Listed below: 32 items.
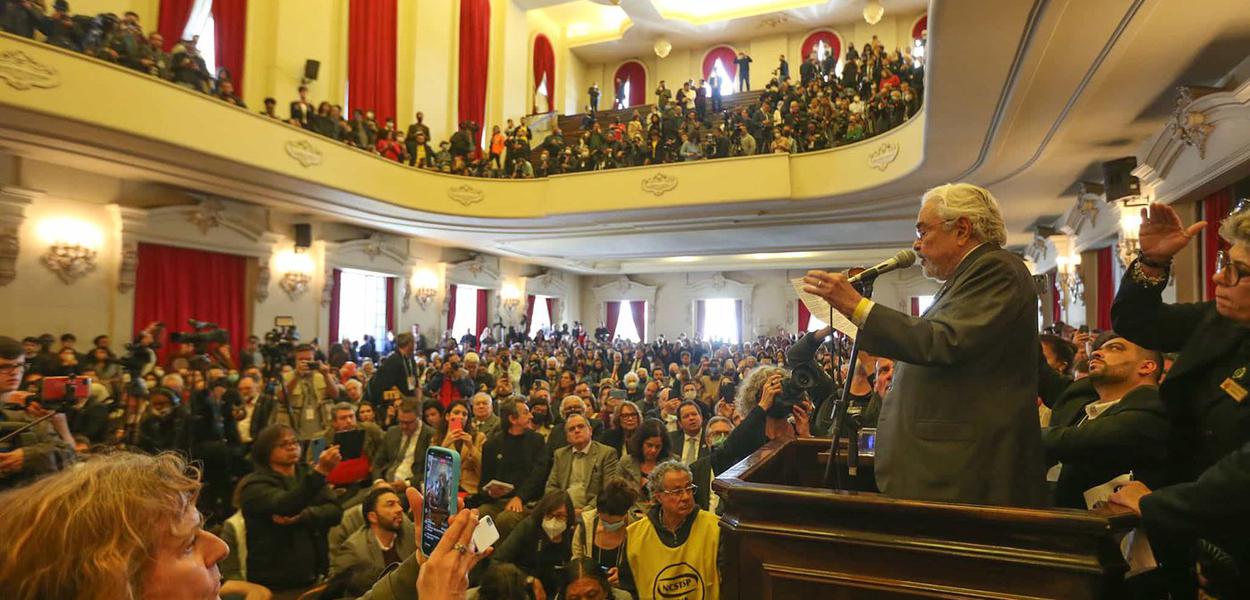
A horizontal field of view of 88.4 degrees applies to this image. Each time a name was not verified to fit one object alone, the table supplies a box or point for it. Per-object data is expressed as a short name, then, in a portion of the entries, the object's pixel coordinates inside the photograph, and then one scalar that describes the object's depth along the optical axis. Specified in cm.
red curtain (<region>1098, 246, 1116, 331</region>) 734
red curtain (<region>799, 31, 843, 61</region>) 1627
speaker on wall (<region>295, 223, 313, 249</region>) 1029
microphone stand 127
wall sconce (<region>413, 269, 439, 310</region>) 1289
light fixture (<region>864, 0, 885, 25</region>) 1473
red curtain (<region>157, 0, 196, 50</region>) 831
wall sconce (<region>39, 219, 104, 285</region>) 736
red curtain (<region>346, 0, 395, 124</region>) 1093
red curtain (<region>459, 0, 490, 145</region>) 1319
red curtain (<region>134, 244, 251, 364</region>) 841
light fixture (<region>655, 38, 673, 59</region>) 1719
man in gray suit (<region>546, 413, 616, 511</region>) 378
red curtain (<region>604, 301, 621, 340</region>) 1992
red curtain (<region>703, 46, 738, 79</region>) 1734
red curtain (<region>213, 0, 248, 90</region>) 898
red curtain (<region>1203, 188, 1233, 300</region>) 460
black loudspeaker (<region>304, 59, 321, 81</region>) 1012
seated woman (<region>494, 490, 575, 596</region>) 299
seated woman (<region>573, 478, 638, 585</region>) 284
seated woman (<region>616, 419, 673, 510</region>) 359
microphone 133
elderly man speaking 116
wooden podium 98
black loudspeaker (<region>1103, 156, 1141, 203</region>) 539
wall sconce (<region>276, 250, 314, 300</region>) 1014
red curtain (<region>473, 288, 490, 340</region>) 1527
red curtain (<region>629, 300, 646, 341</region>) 1977
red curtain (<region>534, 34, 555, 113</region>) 1638
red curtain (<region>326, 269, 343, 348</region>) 1116
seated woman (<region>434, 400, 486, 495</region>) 397
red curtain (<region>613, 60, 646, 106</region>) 1834
